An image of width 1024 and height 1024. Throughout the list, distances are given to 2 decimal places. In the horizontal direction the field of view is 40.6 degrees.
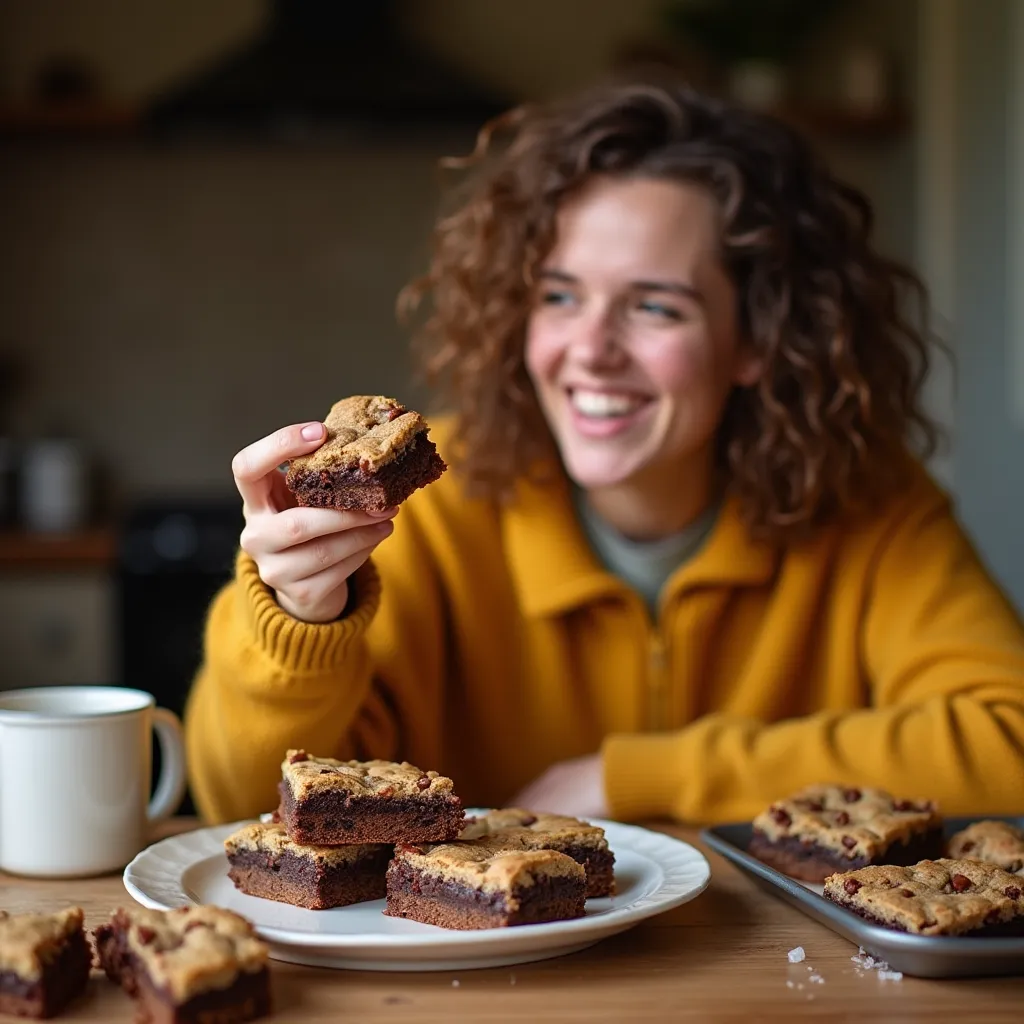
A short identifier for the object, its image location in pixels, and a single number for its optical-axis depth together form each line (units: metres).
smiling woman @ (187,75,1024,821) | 1.68
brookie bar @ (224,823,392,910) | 1.02
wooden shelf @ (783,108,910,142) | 4.09
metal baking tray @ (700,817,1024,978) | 0.90
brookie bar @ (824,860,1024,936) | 0.95
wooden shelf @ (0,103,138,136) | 3.93
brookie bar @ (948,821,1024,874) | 1.14
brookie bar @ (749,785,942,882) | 1.15
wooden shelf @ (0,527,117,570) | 3.55
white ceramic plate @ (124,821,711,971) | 0.91
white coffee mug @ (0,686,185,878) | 1.15
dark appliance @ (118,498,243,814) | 3.57
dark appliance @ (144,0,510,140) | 3.87
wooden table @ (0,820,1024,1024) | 0.88
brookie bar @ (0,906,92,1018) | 0.84
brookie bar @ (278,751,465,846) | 1.04
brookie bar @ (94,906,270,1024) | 0.82
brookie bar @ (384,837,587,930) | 0.96
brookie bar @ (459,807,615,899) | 1.06
